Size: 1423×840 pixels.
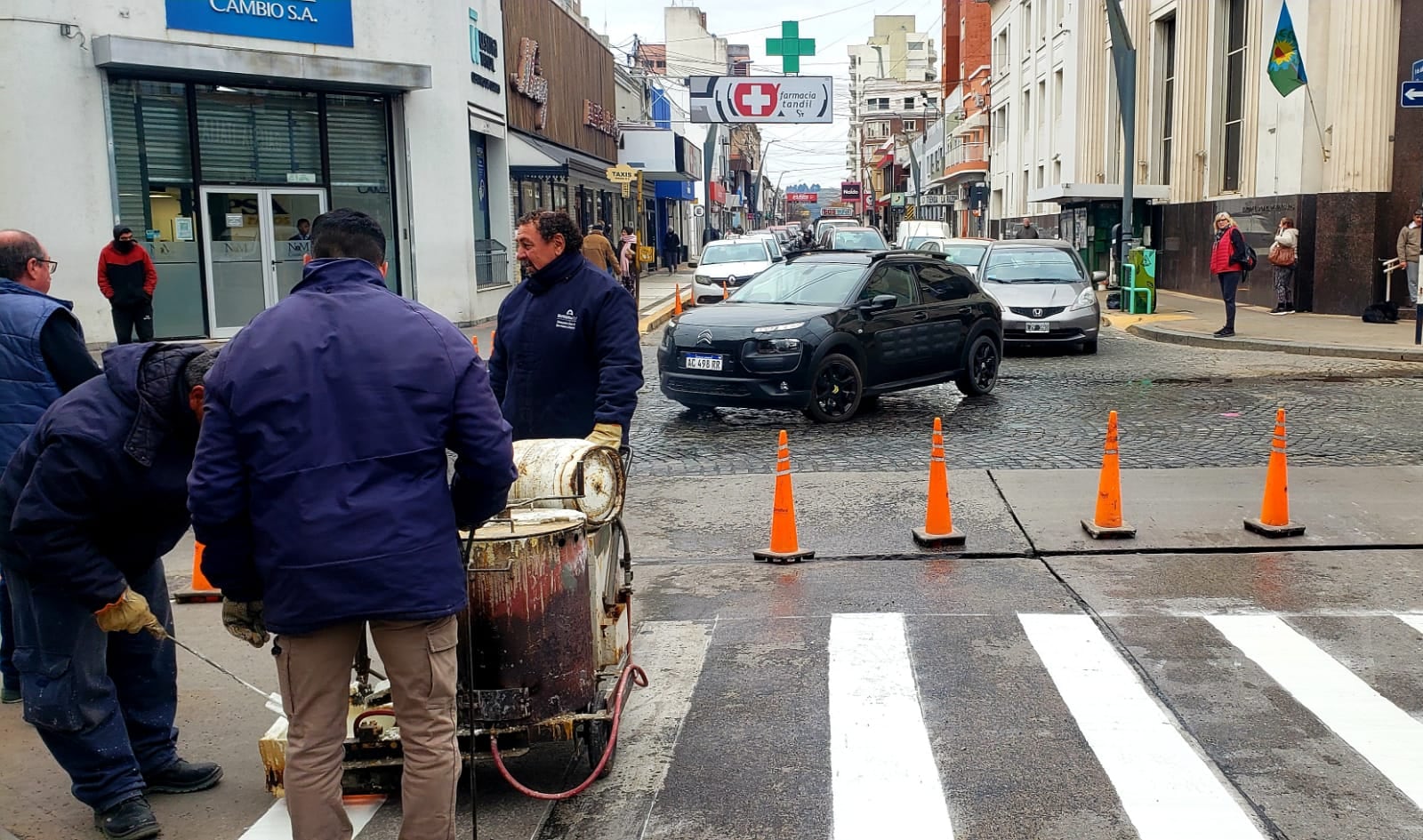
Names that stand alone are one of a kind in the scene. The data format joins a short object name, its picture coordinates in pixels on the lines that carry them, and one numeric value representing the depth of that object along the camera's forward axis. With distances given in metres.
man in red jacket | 15.56
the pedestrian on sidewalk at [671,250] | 48.48
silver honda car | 17.55
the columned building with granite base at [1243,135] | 21.25
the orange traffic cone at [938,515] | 7.70
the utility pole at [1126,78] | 23.34
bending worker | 3.71
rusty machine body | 4.09
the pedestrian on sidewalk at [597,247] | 16.53
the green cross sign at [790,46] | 38.25
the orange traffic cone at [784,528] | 7.53
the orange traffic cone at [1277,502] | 7.69
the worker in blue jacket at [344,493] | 3.21
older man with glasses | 5.04
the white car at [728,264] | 25.03
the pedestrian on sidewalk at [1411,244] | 18.40
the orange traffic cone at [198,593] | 7.11
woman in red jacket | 18.22
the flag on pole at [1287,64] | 21.25
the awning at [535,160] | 26.86
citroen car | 11.80
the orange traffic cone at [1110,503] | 7.75
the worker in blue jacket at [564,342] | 5.71
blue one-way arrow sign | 15.60
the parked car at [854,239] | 32.25
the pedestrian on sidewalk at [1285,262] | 21.55
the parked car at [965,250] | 22.53
